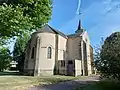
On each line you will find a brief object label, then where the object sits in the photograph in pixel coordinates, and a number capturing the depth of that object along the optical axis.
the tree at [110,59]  8.16
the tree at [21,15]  5.35
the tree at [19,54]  28.97
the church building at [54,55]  19.46
